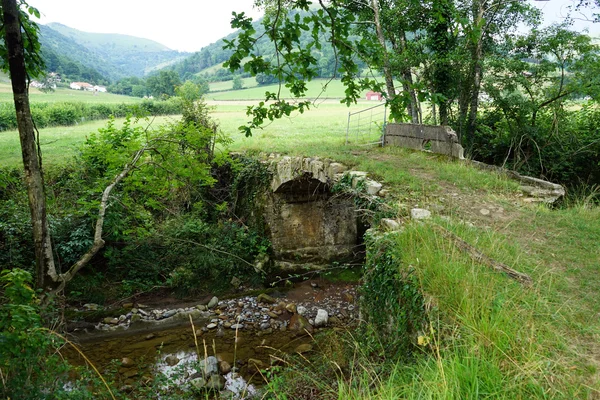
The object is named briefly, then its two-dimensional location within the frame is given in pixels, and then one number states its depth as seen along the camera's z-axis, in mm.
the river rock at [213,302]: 8664
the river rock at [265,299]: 8844
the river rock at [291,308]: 8411
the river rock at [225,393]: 5436
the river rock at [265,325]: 7723
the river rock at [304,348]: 6707
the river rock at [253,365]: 6237
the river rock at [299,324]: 7648
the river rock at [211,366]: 5909
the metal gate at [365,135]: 10976
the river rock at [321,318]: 7898
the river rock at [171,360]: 6449
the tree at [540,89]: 8867
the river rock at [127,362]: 6328
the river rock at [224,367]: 6145
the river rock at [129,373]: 6019
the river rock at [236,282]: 9588
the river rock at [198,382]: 5450
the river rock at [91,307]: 8180
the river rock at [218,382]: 5612
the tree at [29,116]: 3430
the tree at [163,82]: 40225
